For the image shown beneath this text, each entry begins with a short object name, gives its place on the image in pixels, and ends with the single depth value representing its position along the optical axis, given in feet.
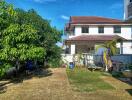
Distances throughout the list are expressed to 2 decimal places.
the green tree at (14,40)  19.74
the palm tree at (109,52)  32.99
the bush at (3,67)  18.52
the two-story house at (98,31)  48.72
